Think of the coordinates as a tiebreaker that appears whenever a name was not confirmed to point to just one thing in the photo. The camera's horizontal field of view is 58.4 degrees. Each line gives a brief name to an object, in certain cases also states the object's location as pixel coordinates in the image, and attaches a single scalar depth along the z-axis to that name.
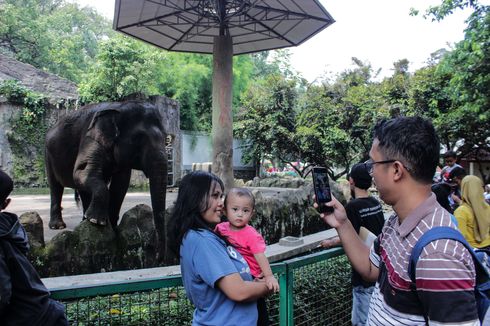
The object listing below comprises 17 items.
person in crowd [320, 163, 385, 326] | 3.17
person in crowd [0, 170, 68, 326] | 1.86
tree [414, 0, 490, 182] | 9.98
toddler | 2.26
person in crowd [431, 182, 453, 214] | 4.16
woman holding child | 1.84
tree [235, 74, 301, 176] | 19.91
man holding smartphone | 1.28
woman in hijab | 3.93
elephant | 5.56
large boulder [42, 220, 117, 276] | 4.48
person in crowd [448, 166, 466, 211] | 5.48
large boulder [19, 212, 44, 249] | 4.37
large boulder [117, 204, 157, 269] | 5.18
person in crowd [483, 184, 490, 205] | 9.38
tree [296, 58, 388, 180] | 17.79
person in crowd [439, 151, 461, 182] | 6.41
